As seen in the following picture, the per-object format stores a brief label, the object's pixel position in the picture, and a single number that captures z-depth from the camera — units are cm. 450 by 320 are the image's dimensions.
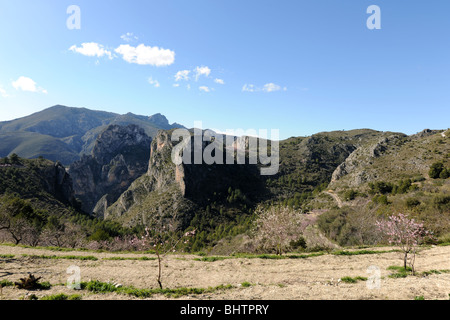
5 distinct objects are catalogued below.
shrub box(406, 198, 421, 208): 3281
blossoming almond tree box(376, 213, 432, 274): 1485
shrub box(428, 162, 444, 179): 4816
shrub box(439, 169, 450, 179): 4631
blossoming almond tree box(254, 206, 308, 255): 2278
